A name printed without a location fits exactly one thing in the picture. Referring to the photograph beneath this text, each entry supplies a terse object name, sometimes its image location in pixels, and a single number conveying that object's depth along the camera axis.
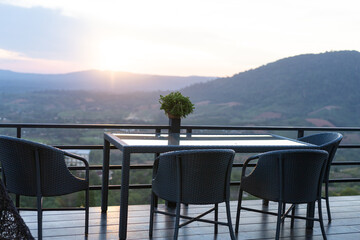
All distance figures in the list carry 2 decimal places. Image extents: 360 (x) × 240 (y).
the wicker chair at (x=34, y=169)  2.76
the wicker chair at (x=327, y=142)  3.53
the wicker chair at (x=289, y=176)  2.99
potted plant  4.11
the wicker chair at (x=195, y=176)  2.75
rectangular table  3.10
